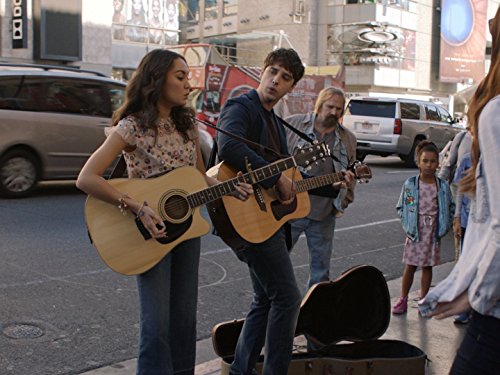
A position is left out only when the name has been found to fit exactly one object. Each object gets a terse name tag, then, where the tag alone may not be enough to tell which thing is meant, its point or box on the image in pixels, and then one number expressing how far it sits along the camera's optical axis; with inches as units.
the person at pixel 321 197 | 180.4
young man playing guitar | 137.7
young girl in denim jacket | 222.7
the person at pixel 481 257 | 73.7
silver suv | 771.4
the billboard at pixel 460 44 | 1971.0
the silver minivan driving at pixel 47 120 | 412.2
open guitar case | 155.1
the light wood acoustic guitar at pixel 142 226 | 121.5
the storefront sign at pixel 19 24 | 808.3
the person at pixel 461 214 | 210.4
